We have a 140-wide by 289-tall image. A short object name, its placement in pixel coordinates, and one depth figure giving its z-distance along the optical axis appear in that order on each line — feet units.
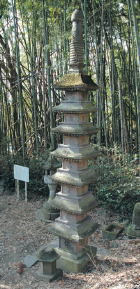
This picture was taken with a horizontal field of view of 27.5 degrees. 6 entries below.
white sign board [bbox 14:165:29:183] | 21.44
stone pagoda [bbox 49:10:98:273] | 12.09
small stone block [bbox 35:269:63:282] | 12.51
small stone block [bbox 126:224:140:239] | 15.67
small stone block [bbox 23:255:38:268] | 14.20
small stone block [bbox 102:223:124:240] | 16.16
